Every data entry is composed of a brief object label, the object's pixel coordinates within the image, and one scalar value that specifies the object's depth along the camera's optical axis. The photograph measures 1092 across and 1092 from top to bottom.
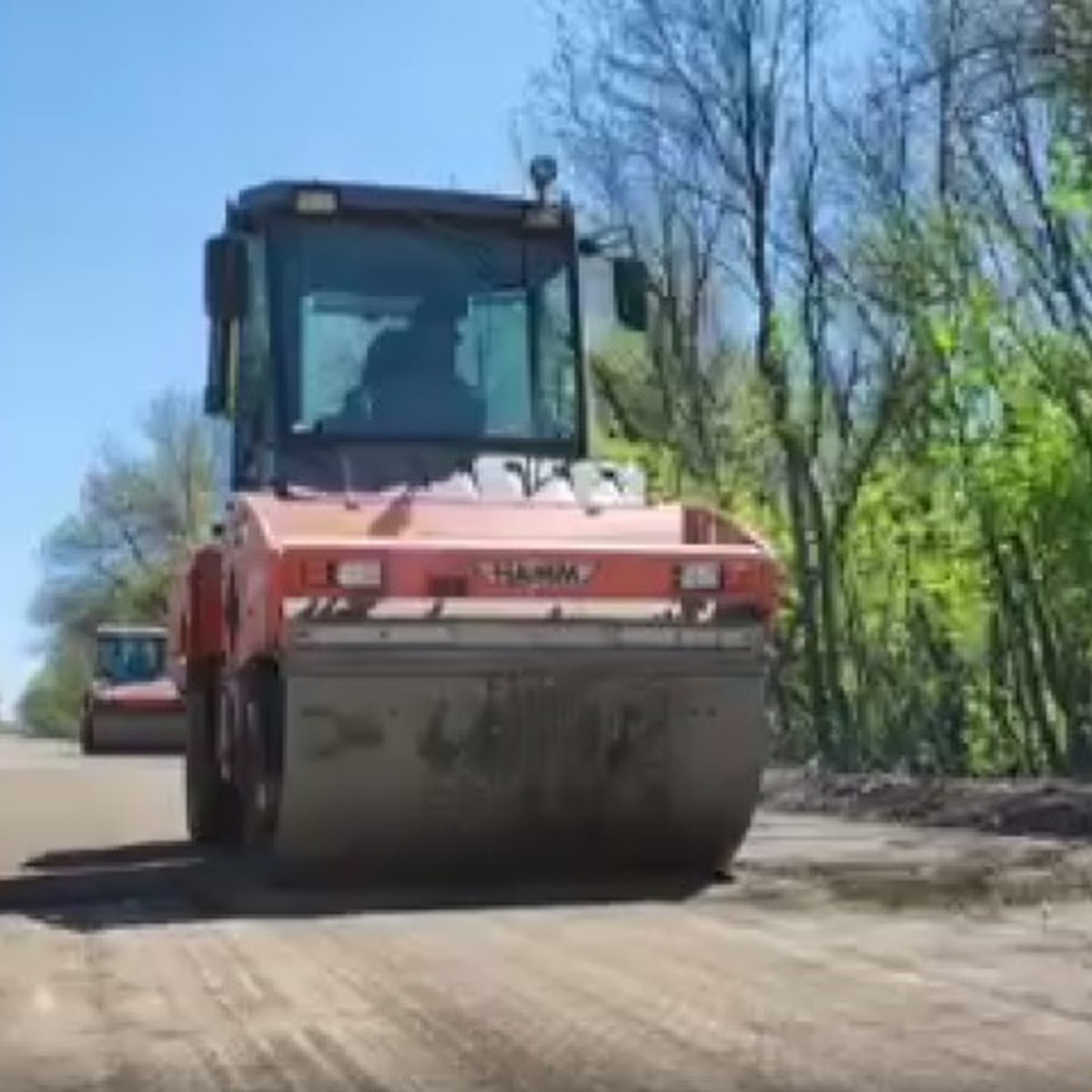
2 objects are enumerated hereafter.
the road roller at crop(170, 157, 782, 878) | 10.43
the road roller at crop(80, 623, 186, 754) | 41.78
